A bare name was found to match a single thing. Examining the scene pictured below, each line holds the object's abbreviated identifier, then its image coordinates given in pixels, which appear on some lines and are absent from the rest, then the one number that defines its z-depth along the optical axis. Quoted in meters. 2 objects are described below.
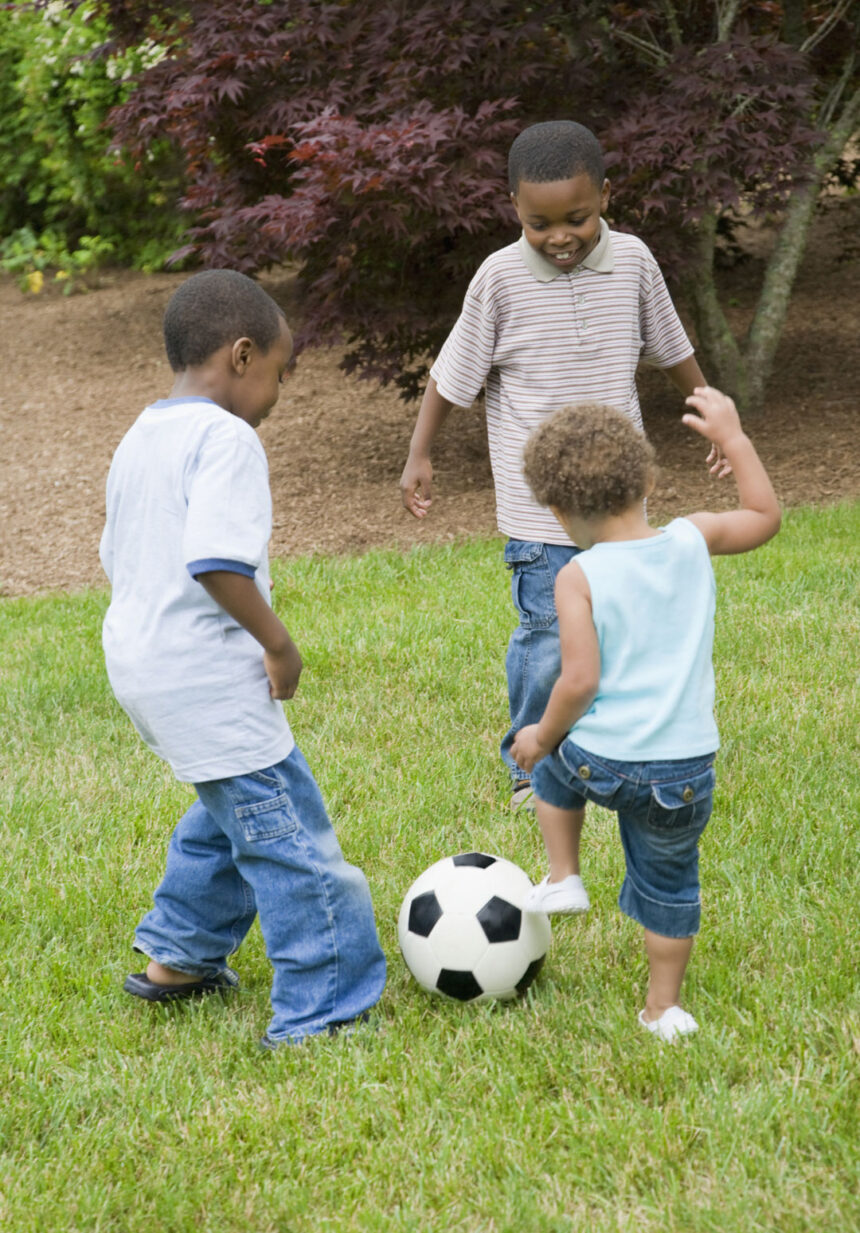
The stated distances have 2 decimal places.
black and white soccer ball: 2.90
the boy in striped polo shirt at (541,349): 3.72
